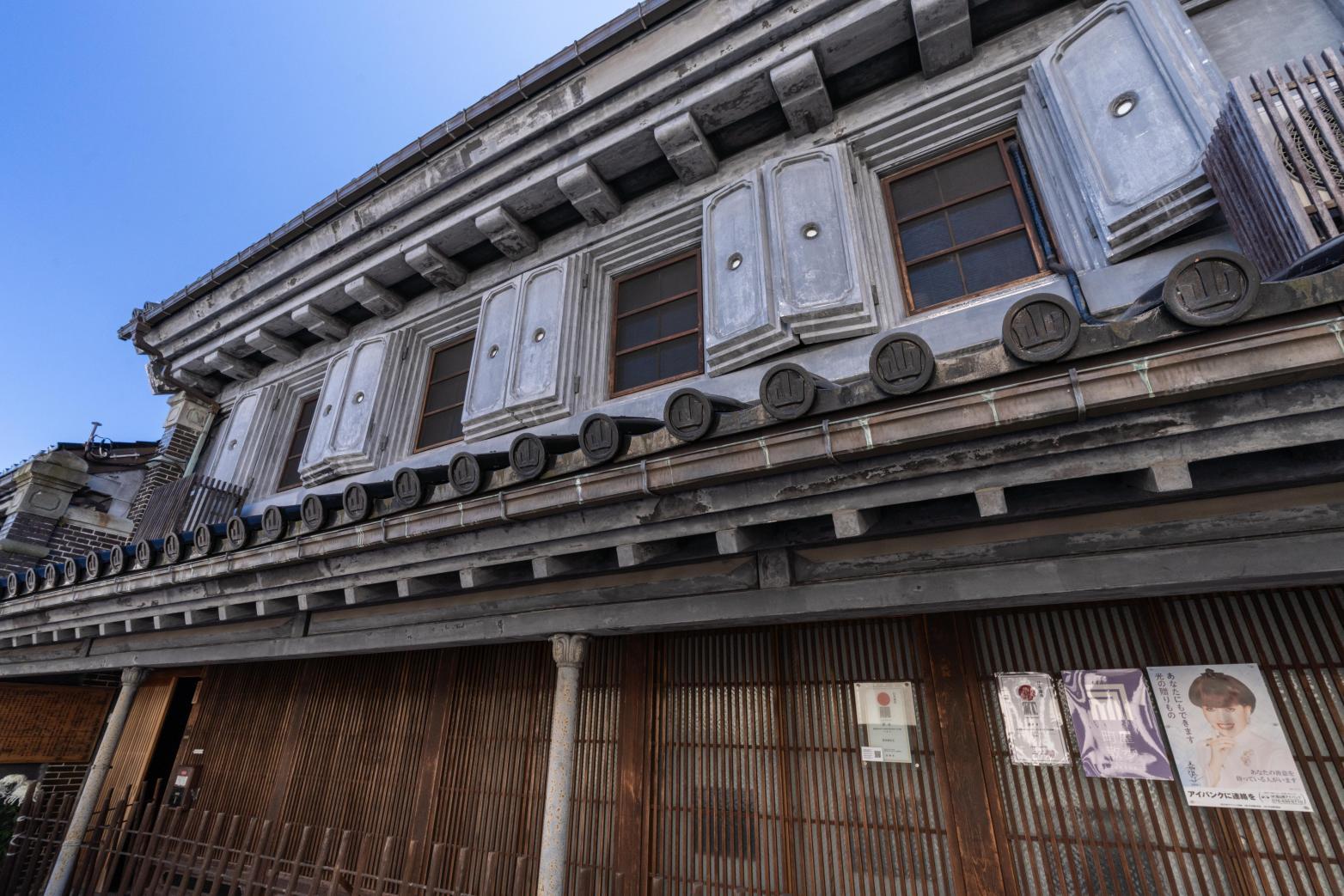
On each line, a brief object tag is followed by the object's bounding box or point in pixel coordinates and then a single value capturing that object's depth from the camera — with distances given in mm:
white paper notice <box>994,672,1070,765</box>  3789
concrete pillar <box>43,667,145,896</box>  6480
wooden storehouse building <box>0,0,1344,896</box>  2834
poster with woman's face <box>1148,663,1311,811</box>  3289
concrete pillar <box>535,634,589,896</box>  4109
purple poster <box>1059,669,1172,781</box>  3561
